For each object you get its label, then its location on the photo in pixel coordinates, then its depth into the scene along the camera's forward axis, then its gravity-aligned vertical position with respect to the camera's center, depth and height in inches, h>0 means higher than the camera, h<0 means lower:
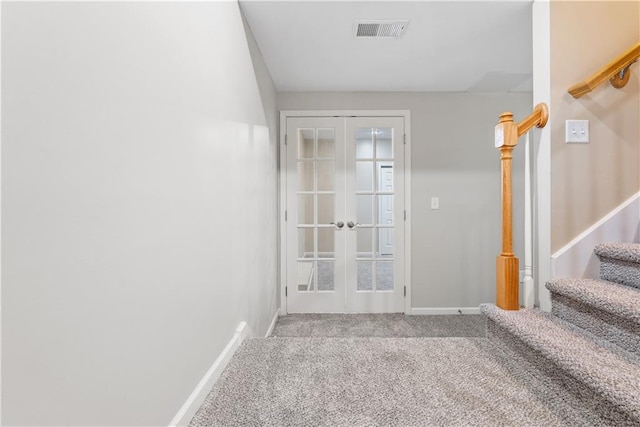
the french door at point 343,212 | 121.1 +1.1
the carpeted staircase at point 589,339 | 35.9 -19.1
